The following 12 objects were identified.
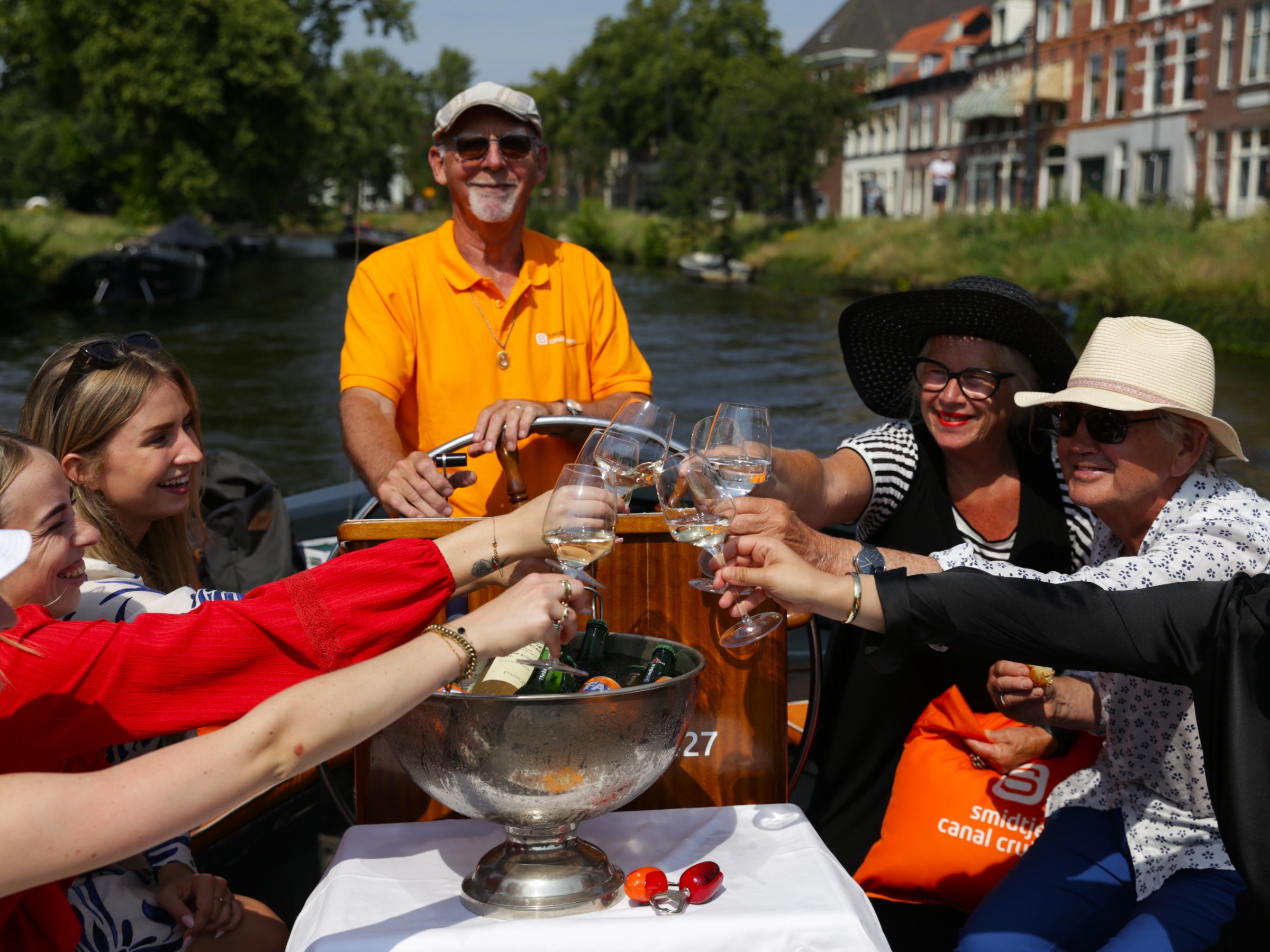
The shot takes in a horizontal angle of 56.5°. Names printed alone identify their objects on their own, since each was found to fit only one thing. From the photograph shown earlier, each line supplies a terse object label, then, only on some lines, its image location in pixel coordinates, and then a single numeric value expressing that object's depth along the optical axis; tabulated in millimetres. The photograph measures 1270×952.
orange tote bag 2230
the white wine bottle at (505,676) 1553
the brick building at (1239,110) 24797
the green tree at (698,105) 37594
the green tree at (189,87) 29656
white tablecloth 1411
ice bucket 1381
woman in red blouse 1365
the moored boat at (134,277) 23125
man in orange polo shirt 2760
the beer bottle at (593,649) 1672
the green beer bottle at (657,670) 1581
